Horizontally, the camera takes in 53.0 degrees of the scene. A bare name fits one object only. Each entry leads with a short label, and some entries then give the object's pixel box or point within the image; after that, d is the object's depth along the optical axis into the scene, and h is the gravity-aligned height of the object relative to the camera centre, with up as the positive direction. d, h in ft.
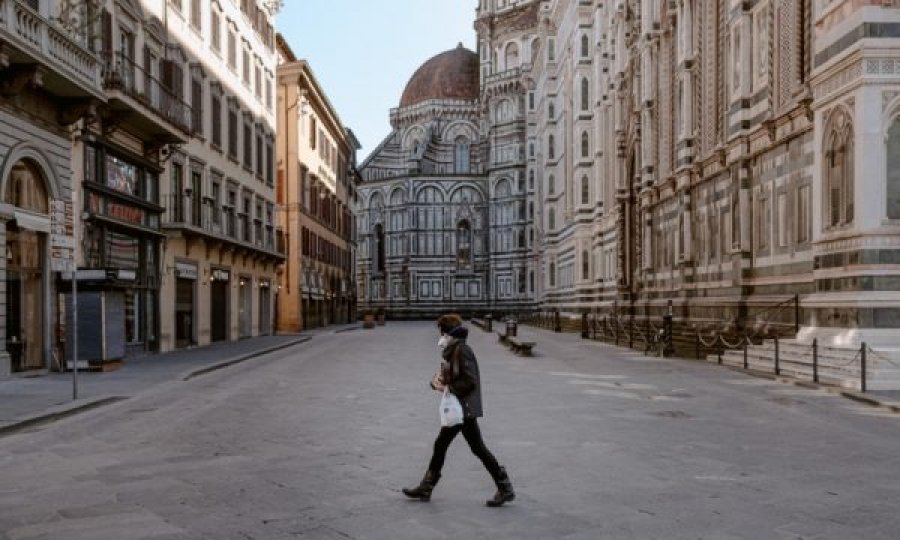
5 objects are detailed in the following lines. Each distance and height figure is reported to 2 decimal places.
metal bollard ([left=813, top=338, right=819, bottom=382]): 55.67 -5.18
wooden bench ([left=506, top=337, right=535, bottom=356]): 89.78 -6.93
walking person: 23.80 -3.02
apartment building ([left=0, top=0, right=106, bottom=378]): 58.18 +9.43
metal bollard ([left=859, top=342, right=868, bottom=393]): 50.01 -5.01
